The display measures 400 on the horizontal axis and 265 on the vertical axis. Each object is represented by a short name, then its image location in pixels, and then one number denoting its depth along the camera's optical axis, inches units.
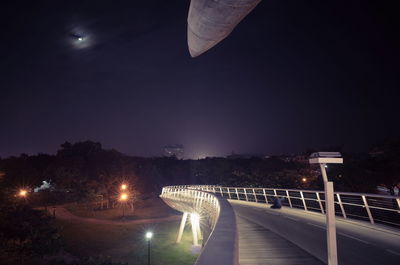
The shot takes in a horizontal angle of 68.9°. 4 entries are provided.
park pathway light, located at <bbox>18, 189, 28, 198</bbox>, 2038.9
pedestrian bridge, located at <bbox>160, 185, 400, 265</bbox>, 157.3
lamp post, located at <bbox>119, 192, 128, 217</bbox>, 2413.4
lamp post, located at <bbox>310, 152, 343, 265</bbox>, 195.3
